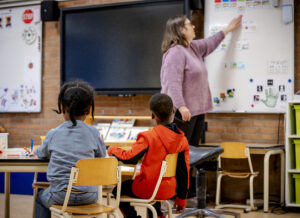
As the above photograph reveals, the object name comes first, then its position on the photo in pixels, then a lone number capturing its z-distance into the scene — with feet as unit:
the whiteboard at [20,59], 16.74
